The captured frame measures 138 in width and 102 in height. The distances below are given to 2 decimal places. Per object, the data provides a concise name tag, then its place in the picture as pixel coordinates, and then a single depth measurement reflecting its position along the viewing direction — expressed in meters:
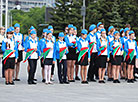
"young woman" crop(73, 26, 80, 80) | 16.37
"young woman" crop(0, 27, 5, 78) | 18.06
